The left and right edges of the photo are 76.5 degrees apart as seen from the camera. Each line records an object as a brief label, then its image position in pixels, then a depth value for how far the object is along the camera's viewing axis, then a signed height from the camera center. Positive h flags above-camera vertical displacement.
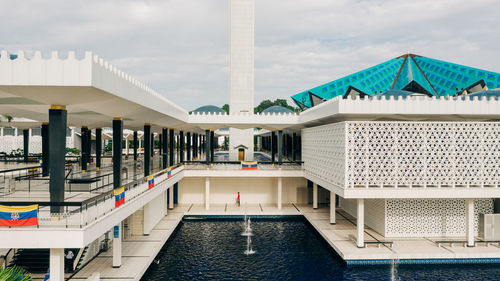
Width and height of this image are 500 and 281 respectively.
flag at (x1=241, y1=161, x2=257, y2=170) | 26.86 -1.88
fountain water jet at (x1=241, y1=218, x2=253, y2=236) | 21.50 -6.11
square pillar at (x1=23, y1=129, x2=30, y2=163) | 32.16 +0.11
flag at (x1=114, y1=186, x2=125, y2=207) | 12.91 -2.17
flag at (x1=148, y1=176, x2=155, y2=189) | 17.59 -2.15
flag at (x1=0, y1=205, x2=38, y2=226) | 9.73 -2.20
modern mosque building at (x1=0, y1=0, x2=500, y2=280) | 9.99 -1.97
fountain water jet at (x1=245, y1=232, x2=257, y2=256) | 18.02 -6.16
